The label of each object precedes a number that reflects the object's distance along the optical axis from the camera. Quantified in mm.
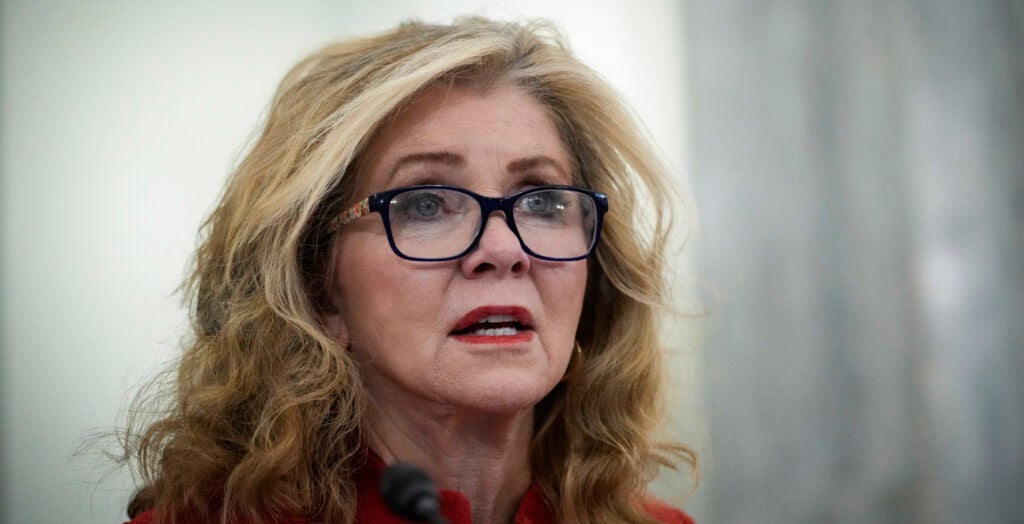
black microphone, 1657
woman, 1763
